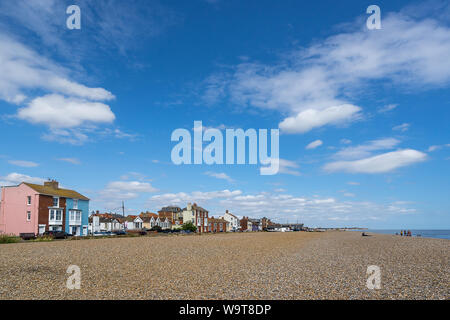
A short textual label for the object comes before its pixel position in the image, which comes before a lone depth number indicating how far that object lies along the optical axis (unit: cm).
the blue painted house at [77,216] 6438
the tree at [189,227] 9476
